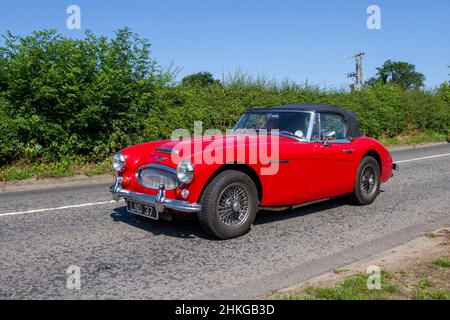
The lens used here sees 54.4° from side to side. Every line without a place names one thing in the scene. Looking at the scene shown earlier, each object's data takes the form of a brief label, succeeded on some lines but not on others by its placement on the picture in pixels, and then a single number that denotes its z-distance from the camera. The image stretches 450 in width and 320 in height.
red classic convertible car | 4.80
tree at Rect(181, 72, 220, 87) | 14.35
